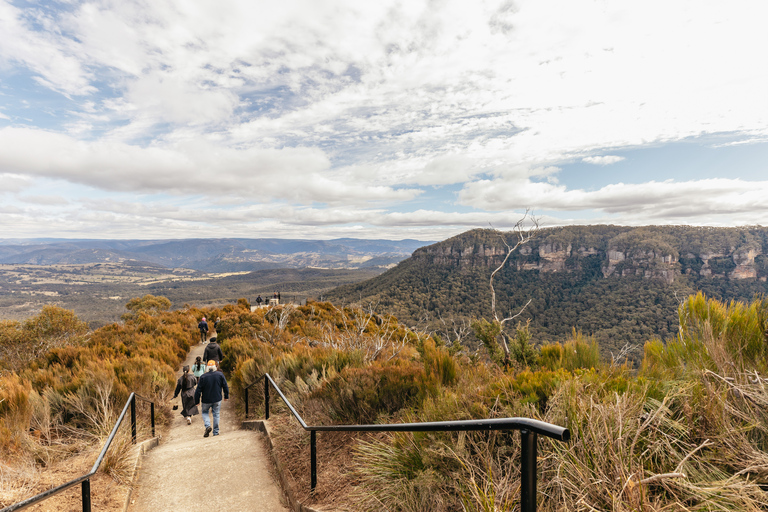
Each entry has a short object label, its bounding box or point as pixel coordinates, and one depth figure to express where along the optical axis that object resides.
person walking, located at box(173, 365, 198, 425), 8.10
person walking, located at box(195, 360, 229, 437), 7.21
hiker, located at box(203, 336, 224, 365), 10.26
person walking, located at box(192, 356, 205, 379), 8.84
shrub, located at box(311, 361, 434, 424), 4.44
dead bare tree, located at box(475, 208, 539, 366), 5.84
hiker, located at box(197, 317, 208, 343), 18.01
